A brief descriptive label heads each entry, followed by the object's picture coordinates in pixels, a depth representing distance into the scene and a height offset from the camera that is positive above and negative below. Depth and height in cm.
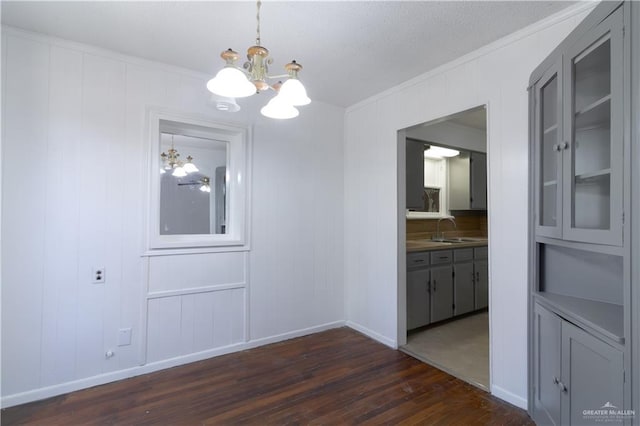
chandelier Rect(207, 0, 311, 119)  141 +61
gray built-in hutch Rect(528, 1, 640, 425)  123 -3
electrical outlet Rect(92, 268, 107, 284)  250 -49
